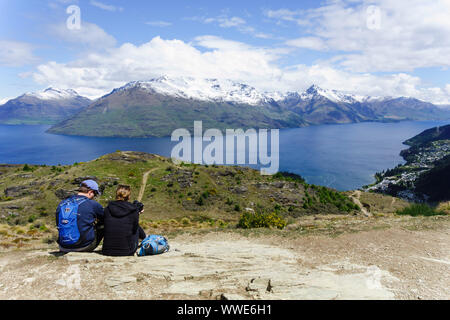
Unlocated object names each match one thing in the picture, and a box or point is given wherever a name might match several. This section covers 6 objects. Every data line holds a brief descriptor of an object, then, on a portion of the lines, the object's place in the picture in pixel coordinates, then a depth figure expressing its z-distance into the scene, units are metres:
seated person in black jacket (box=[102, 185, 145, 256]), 8.51
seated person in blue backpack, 8.28
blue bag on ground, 9.48
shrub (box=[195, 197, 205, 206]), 50.31
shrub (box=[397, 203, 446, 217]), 22.23
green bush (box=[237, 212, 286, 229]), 19.44
